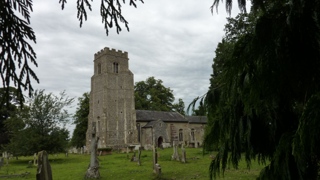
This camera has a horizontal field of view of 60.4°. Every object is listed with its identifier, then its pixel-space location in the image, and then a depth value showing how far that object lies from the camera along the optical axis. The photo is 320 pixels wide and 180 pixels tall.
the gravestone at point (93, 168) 12.55
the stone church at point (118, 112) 41.06
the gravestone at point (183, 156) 17.50
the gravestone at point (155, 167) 11.98
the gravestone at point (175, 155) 19.34
